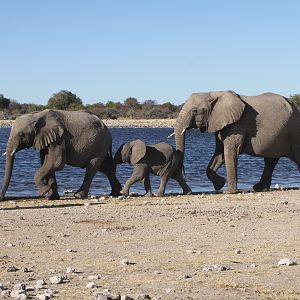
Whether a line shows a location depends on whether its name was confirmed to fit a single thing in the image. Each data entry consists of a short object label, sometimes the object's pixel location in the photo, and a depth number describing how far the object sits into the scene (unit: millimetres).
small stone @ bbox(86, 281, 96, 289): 14153
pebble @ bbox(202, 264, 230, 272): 15823
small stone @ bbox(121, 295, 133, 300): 13119
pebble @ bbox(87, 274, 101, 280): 14930
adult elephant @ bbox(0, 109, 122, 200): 31416
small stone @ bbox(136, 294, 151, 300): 13413
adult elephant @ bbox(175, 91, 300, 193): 34247
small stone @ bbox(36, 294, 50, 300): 13171
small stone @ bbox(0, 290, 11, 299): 13362
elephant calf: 32589
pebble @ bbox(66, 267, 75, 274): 15474
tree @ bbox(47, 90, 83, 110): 197556
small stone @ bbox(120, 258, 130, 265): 16482
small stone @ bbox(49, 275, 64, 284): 14510
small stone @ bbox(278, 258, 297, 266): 16328
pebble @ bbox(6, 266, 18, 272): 15632
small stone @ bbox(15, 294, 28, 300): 13120
